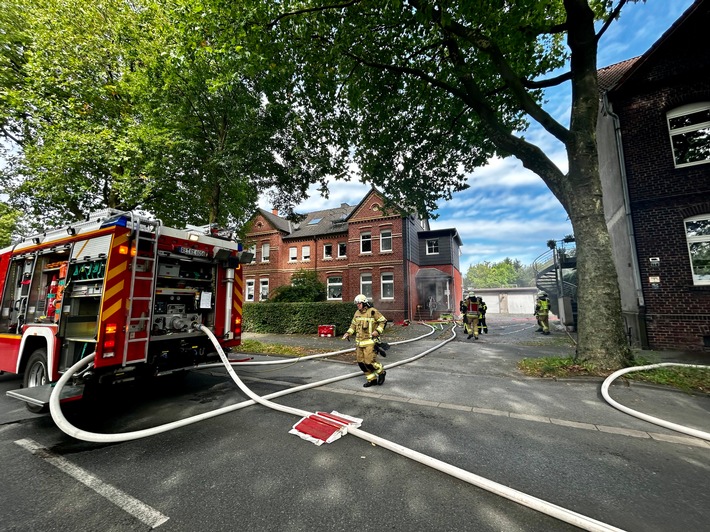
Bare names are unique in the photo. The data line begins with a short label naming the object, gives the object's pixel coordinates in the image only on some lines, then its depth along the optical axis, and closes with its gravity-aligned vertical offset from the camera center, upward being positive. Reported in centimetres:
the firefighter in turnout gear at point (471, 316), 1171 -66
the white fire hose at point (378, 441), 209 -157
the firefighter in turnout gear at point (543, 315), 1398 -75
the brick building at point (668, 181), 834 +368
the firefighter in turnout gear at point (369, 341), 570 -81
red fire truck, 411 +8
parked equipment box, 1381 -142
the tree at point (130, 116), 855 +631
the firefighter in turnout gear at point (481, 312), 1229 -51
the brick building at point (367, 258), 2155 +367
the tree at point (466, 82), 633 +641
